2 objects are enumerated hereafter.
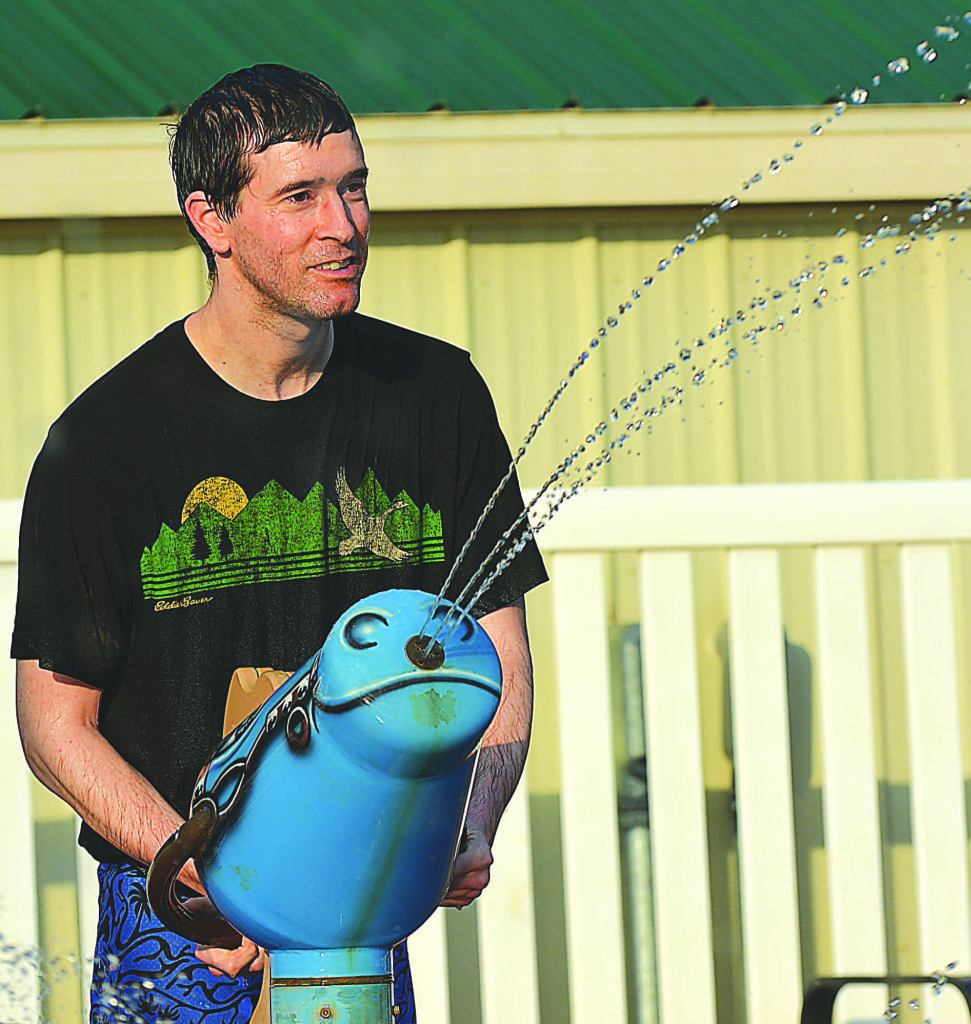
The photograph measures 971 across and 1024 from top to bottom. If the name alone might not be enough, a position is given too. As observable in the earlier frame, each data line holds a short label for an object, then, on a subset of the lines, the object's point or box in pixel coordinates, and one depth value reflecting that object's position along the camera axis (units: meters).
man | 6.51
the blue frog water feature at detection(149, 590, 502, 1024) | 6.11
